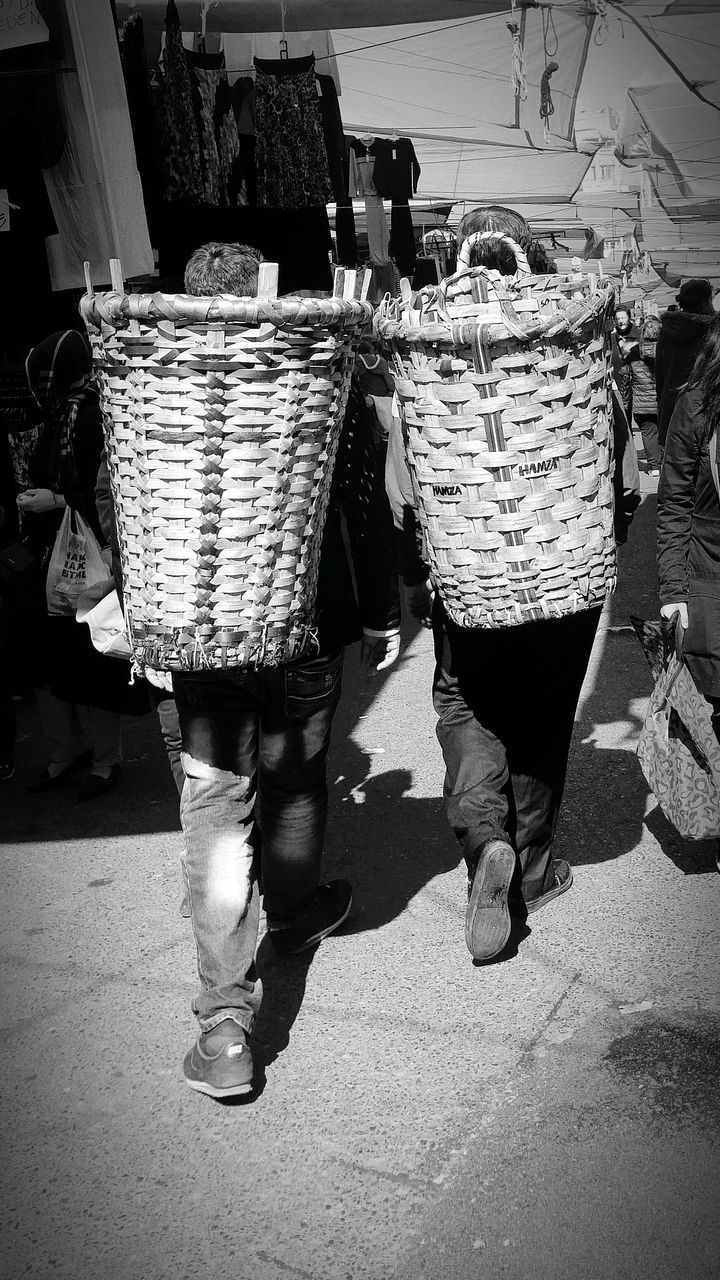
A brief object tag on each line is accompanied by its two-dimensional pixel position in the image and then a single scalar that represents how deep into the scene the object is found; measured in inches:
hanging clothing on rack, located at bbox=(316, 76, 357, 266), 236.5
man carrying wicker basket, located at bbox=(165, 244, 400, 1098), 102.1
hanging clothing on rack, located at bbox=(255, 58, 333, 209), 227.9
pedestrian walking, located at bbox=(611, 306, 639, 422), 503.8
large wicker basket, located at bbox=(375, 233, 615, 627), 91.4
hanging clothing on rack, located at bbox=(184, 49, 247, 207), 211.8
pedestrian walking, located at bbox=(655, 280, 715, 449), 370.3
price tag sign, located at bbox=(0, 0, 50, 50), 169.6
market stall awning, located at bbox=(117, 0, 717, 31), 215.2
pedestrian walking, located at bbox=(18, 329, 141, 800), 166.6
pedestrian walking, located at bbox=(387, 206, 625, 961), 118.2
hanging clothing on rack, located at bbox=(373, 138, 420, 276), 316.5
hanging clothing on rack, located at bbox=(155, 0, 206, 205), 202.7
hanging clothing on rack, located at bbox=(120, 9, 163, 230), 199.8
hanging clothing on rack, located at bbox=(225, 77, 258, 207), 225.3
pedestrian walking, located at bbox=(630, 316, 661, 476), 529.3
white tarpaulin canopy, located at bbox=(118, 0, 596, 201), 219.0
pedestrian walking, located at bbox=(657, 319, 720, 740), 124.8
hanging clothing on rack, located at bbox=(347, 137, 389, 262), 319.3
